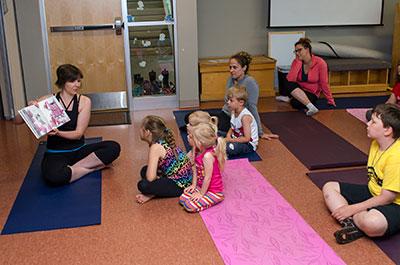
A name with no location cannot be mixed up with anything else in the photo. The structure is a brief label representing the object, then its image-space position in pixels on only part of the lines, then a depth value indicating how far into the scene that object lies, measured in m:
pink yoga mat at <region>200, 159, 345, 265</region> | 2.68
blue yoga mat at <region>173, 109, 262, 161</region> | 4.19
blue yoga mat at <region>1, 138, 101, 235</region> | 3.13
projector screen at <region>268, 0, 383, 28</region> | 6.50
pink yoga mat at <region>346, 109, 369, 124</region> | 5.22
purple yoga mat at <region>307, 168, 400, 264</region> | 3.65
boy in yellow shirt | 2.76
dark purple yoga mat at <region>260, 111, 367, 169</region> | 4.03
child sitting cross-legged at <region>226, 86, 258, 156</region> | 4.09
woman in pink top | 5.58
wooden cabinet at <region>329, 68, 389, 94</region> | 6.43
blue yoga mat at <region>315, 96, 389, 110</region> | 5.75
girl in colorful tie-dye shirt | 3.33
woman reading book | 3.67
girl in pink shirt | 3.19
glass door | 5.67
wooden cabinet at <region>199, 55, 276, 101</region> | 6.01
